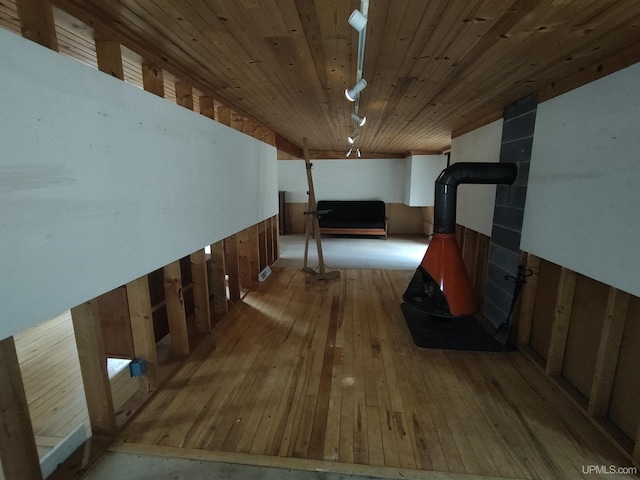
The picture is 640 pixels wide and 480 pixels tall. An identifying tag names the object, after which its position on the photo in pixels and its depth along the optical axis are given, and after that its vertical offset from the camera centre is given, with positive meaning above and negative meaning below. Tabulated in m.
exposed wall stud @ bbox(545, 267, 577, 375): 2.11 -0.94
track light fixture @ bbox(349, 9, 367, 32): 1.09 +0.61
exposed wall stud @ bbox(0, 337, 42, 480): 1.15 -0.94
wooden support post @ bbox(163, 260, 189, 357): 2.26 -0.94
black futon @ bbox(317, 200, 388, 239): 7.60 -0.80
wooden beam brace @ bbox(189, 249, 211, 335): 2.57 -0.93
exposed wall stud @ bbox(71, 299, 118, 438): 1.51 -0.95
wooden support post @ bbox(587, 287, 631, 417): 1.71 -0.94
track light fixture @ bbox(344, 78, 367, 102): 1.78 +0.59
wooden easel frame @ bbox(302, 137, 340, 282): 4.27 -0.62
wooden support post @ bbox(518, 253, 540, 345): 2.50 -0.95
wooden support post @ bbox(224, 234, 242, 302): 3.46 -0.91
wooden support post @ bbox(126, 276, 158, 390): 1.86 -0.88
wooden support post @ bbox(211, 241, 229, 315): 3.03 -0.95
